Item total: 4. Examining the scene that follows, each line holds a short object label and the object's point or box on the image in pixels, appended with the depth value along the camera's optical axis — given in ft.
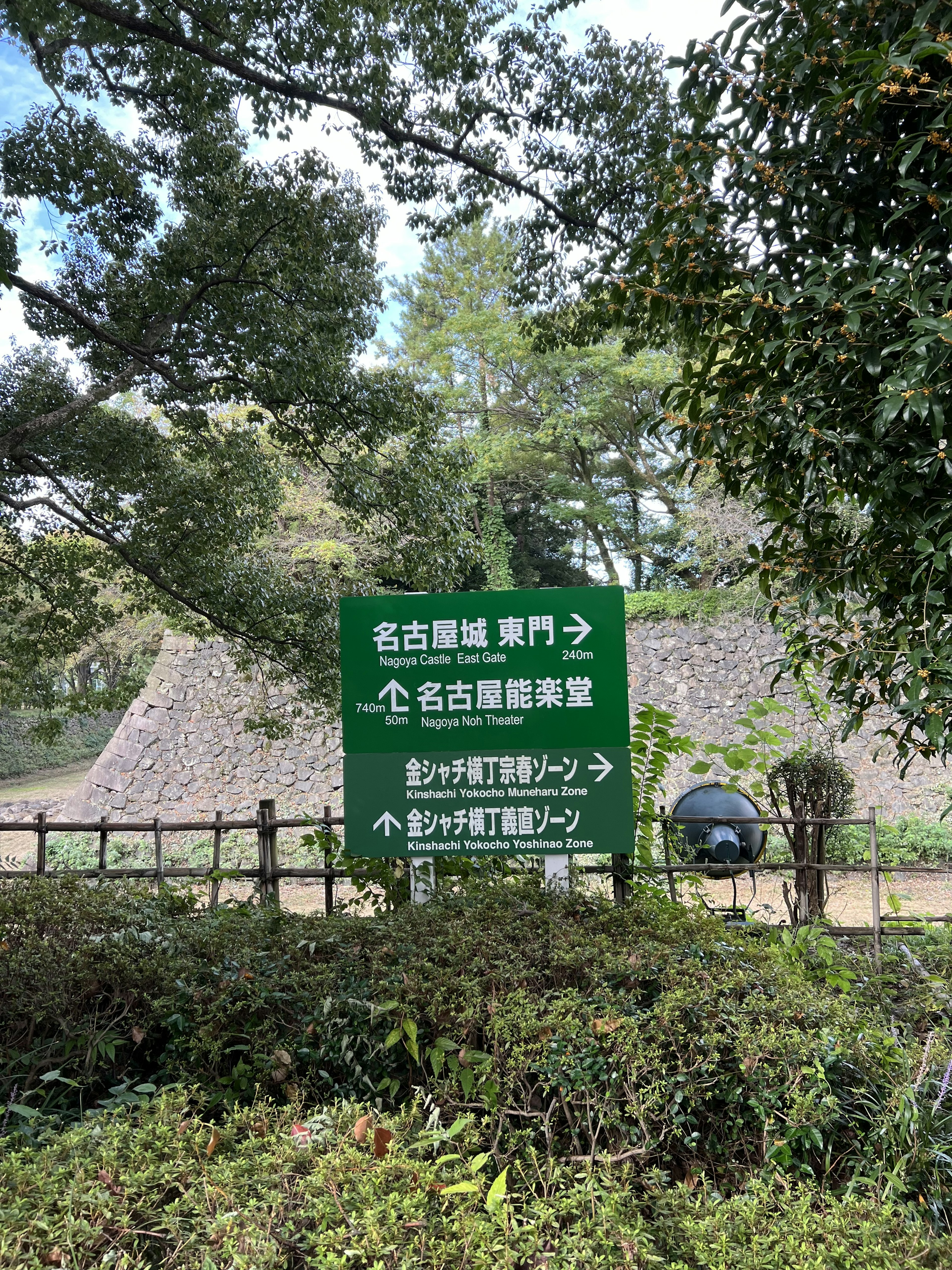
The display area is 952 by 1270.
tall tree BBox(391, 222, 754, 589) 51.72
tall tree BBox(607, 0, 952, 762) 7.39
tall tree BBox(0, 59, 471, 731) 20.66
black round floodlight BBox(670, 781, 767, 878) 17.95
